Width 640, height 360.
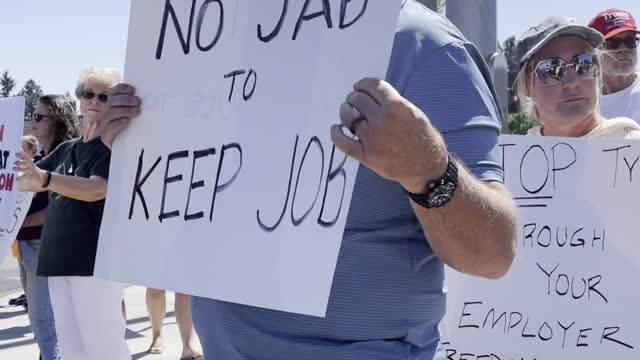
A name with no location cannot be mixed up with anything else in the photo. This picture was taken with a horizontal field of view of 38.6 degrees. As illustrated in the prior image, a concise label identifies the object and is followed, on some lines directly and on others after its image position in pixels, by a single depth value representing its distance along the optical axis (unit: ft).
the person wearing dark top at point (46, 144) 17.21
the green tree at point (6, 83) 335.14
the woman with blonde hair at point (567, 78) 8.75
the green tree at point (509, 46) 303.60
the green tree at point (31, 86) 337.39
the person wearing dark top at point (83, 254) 13.52
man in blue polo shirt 4.83
